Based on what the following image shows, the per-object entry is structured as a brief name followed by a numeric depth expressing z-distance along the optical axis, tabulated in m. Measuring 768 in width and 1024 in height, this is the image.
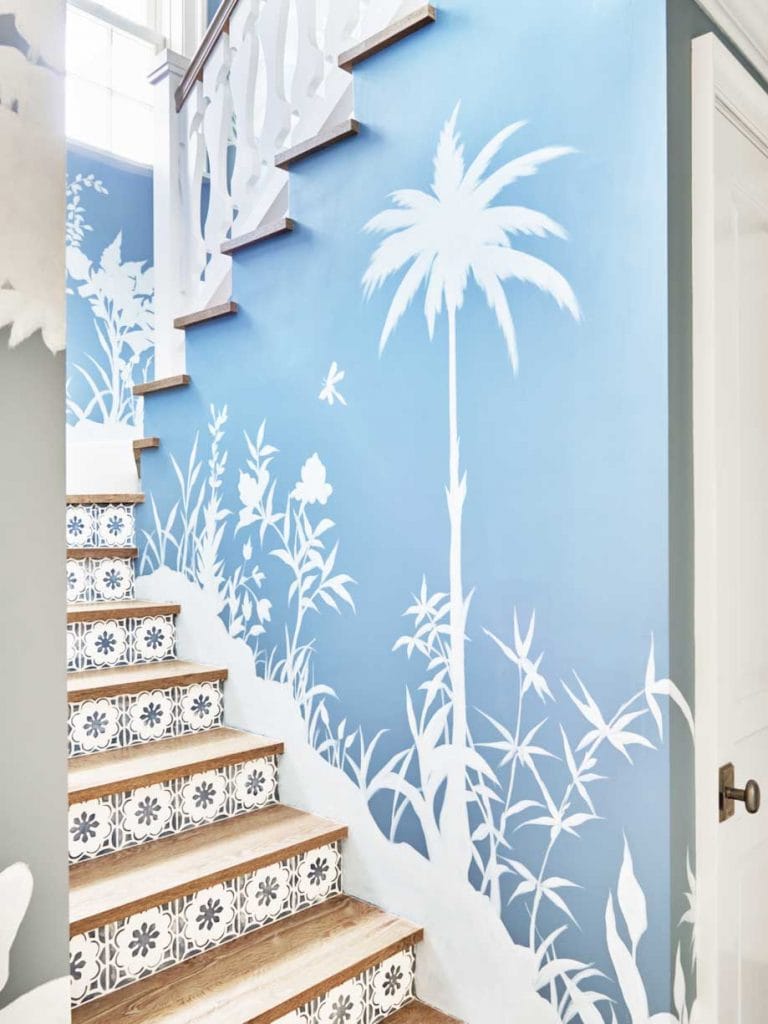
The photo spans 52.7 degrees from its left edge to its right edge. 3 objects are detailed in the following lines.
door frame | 1.41
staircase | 1.51
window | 3.70
